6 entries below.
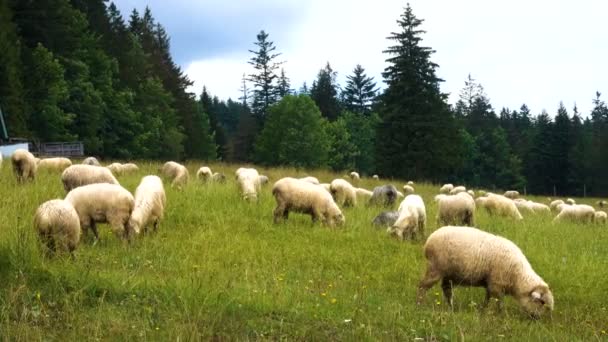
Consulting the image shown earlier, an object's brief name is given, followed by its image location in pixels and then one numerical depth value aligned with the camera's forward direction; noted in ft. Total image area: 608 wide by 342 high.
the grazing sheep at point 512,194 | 112.06
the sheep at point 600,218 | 67.41
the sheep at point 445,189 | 95.48
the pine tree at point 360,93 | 327.26
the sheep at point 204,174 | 69.10
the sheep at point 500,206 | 62.85
